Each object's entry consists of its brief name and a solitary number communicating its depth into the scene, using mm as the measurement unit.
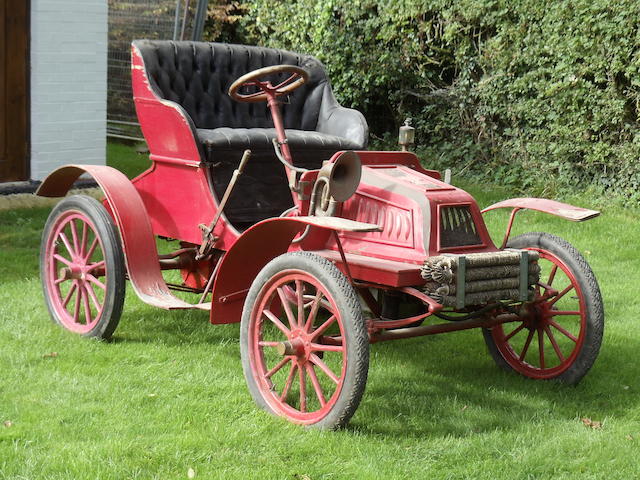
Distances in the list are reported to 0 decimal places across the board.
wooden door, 9039
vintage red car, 4301
